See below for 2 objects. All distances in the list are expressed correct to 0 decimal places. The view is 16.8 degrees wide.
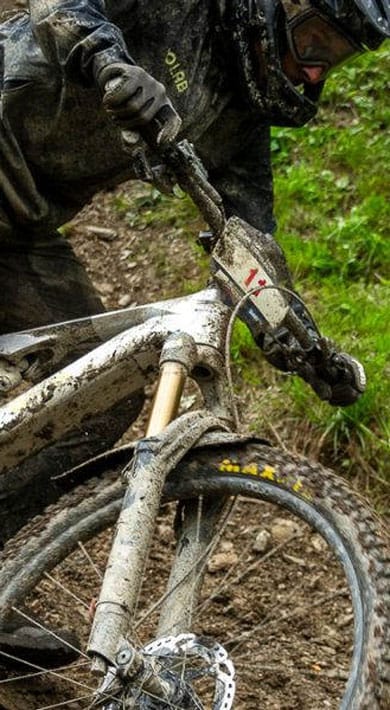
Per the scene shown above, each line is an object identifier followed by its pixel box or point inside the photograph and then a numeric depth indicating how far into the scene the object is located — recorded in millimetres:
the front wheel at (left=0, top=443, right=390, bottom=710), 3059
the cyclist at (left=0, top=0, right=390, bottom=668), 3850
